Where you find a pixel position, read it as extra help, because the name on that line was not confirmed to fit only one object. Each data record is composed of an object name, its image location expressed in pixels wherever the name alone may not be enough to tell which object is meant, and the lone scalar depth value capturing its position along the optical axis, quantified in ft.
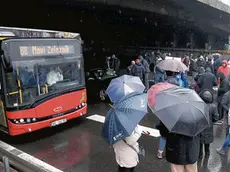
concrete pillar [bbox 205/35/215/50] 99.98
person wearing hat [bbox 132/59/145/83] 29.64
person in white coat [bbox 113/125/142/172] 9.81
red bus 16.15
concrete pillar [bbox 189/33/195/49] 94.04
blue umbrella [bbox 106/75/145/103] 12.14
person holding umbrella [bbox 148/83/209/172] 8.42
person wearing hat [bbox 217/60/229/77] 24.44
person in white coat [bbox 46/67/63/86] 18.20
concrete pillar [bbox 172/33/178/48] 88.97
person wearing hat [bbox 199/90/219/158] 12.01
